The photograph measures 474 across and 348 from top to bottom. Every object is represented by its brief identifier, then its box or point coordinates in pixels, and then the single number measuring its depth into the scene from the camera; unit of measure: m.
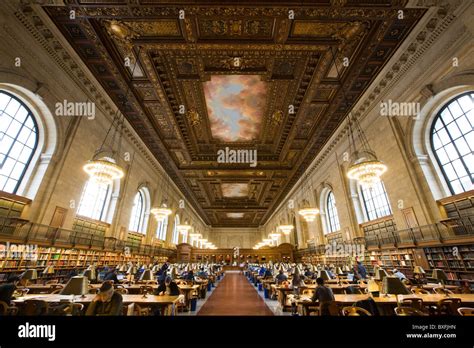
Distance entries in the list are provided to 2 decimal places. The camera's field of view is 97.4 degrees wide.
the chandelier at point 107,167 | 5.86
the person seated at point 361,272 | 8.08
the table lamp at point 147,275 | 4.90
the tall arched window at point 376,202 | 8.90
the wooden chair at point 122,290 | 4.78
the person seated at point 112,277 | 6.16
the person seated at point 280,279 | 7.32
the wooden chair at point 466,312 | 2.70
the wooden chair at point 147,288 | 4.99
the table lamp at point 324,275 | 5.33
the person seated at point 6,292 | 3.16
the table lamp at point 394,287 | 2.69
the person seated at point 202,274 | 10.27
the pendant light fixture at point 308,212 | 11.15
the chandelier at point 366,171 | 6.04
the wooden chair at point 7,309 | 3.01
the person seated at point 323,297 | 3.15
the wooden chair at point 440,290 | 4.44
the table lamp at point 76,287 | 2.59
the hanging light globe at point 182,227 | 14.88
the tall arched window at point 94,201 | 8.86
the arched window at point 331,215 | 12.82
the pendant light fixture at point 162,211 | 10.81
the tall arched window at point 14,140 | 5.91
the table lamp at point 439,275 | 4.50
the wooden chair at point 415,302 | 3.43
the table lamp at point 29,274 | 4.94
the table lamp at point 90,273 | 6.05
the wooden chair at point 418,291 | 4.44
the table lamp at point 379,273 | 4.66
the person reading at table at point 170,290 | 4.62
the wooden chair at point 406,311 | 2.58
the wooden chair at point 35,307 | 2.90
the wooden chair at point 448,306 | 3.31
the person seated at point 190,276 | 7.76
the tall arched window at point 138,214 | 12.64
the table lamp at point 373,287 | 3.81
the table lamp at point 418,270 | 6.02
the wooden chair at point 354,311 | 2.62
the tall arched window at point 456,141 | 5.92
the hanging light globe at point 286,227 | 15.96
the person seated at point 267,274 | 9.82
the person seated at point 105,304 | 2.58
